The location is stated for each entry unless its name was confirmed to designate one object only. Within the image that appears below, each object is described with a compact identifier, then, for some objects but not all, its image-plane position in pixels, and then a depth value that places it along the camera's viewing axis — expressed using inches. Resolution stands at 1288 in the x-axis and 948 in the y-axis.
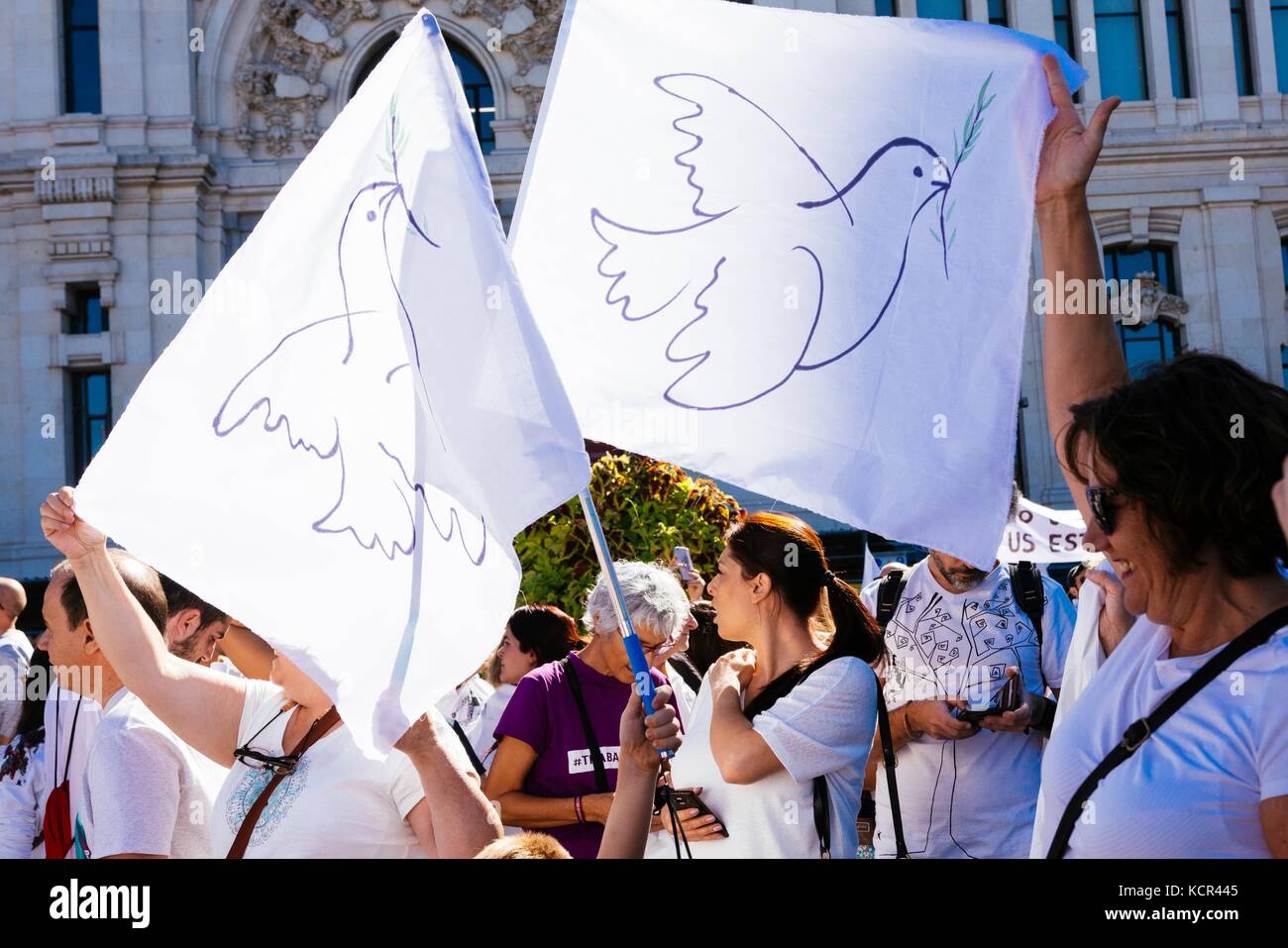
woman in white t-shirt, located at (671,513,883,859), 142.2
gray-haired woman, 181.5
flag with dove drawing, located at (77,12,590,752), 115.4
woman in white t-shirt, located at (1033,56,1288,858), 83.7
